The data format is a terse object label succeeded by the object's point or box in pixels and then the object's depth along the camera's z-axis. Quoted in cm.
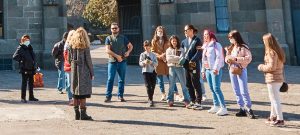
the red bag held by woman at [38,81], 1227
